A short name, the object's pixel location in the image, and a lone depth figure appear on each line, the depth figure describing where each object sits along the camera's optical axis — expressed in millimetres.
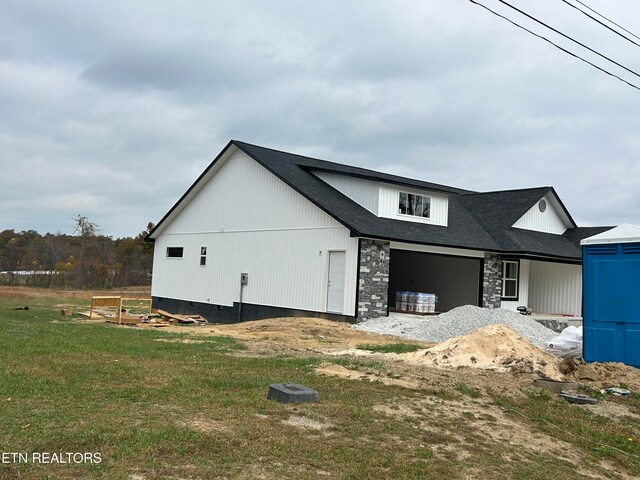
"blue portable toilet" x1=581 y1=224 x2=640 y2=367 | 11664
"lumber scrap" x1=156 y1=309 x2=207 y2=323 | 23203
